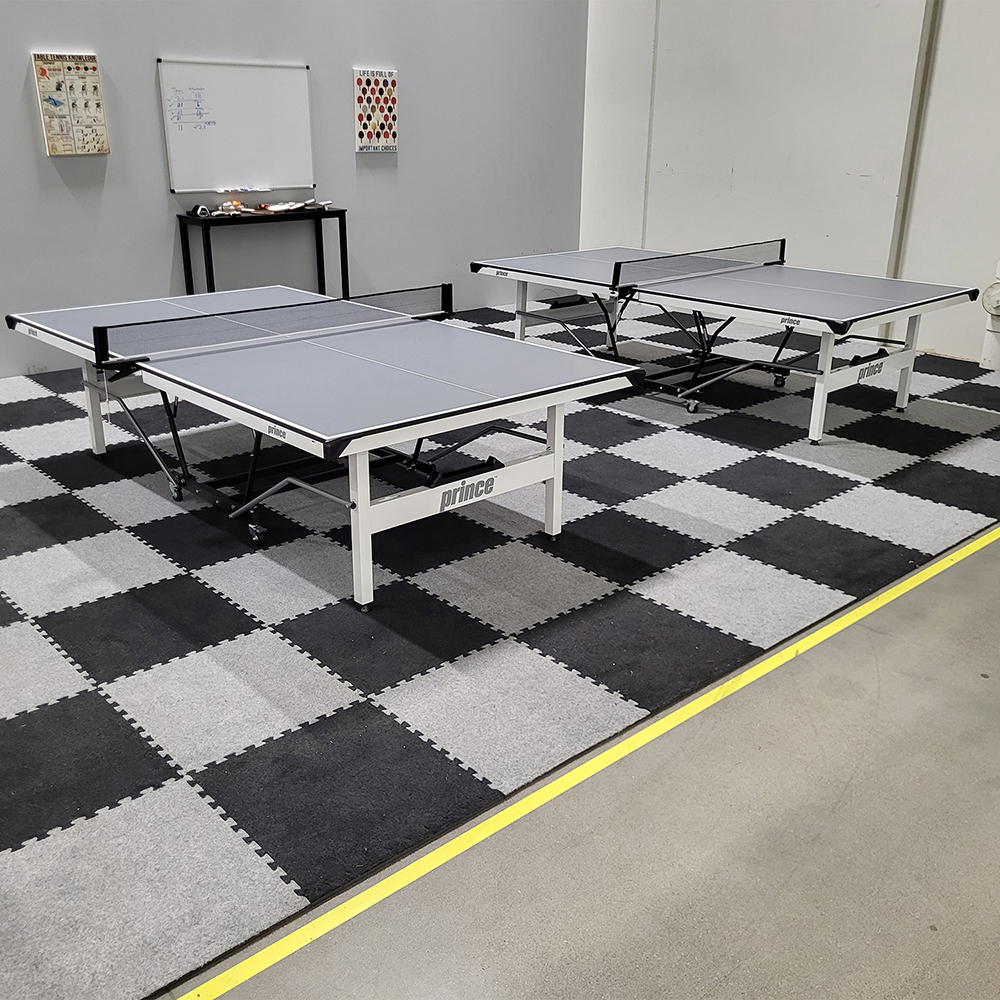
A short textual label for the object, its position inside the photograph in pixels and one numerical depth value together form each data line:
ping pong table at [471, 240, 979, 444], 5.41
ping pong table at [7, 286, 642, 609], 3.45
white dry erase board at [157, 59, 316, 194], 7.02
